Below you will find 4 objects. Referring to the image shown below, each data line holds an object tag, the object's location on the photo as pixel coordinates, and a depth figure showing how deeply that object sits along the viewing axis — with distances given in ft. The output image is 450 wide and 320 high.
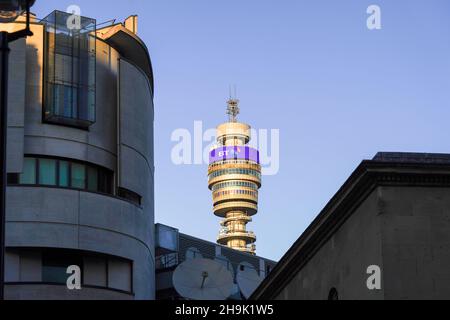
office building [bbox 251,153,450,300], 91.76
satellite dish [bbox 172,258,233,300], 178.50
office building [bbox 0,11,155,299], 183.32
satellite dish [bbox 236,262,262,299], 221.05
